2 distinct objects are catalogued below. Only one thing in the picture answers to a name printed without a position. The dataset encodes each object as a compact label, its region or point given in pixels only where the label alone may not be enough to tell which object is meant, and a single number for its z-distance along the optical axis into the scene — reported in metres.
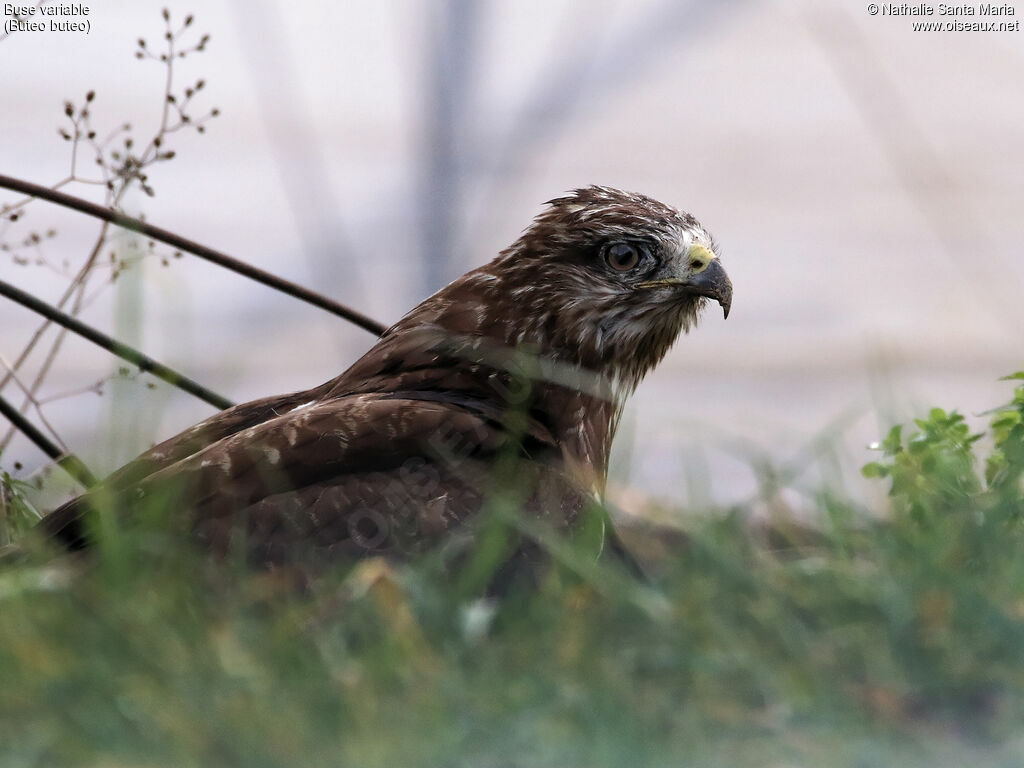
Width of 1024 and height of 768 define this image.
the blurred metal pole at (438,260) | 15.50
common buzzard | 5.50
